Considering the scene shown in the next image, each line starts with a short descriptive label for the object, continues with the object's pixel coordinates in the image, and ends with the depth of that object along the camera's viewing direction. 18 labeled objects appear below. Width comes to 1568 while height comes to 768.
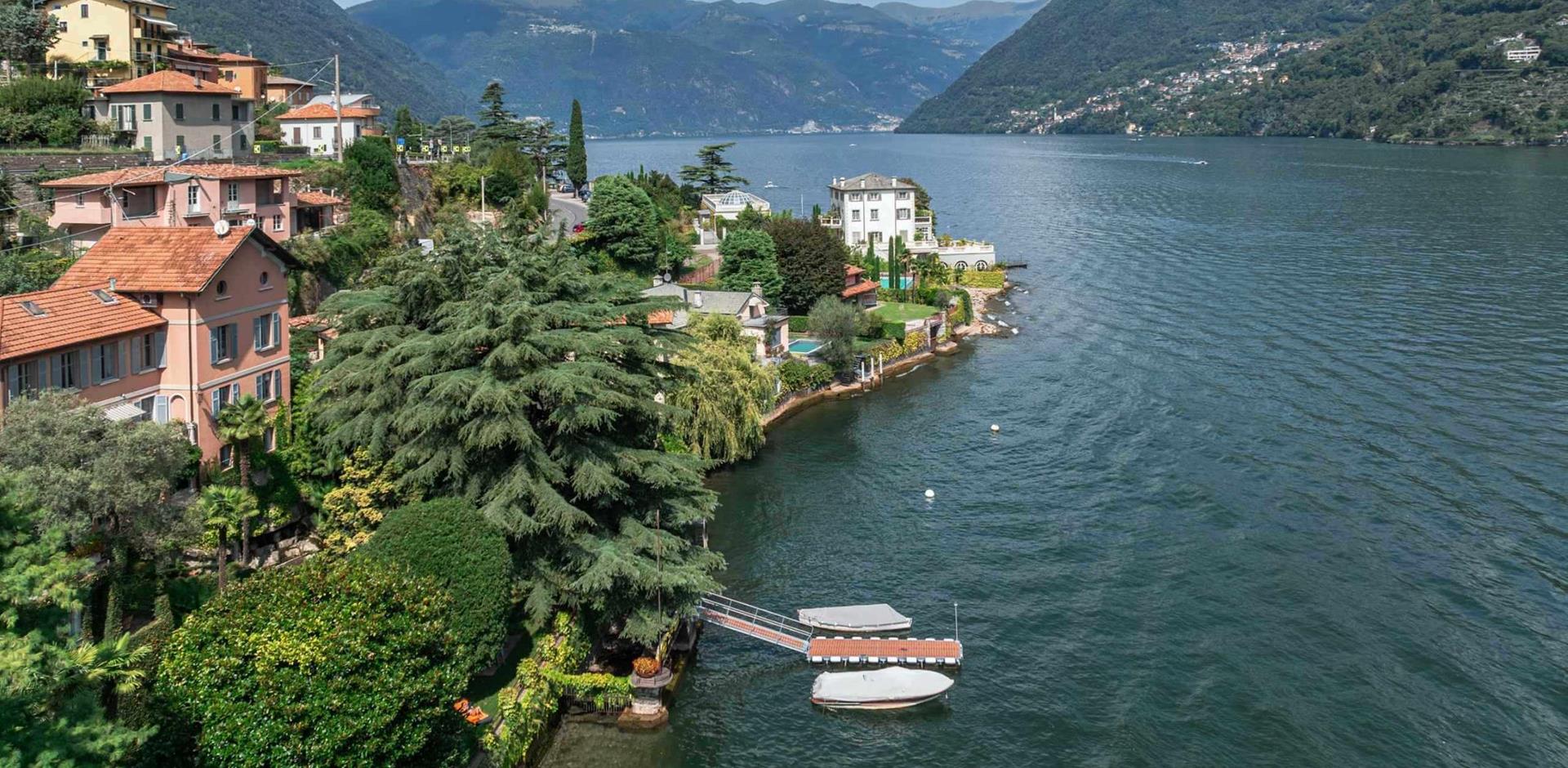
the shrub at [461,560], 27.84
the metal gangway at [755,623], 34.78
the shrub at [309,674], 21.66
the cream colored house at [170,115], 53.91
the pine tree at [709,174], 109.12
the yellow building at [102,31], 64.81
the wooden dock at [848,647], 34.03
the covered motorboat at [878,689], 32.38
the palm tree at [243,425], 30.27
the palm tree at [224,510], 29.62
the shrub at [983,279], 100.06
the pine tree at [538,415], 31.30
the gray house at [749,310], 64.75
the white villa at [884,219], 102.06
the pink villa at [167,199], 41.81
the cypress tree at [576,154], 102.31
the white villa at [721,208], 95.38
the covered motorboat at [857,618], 35.66
